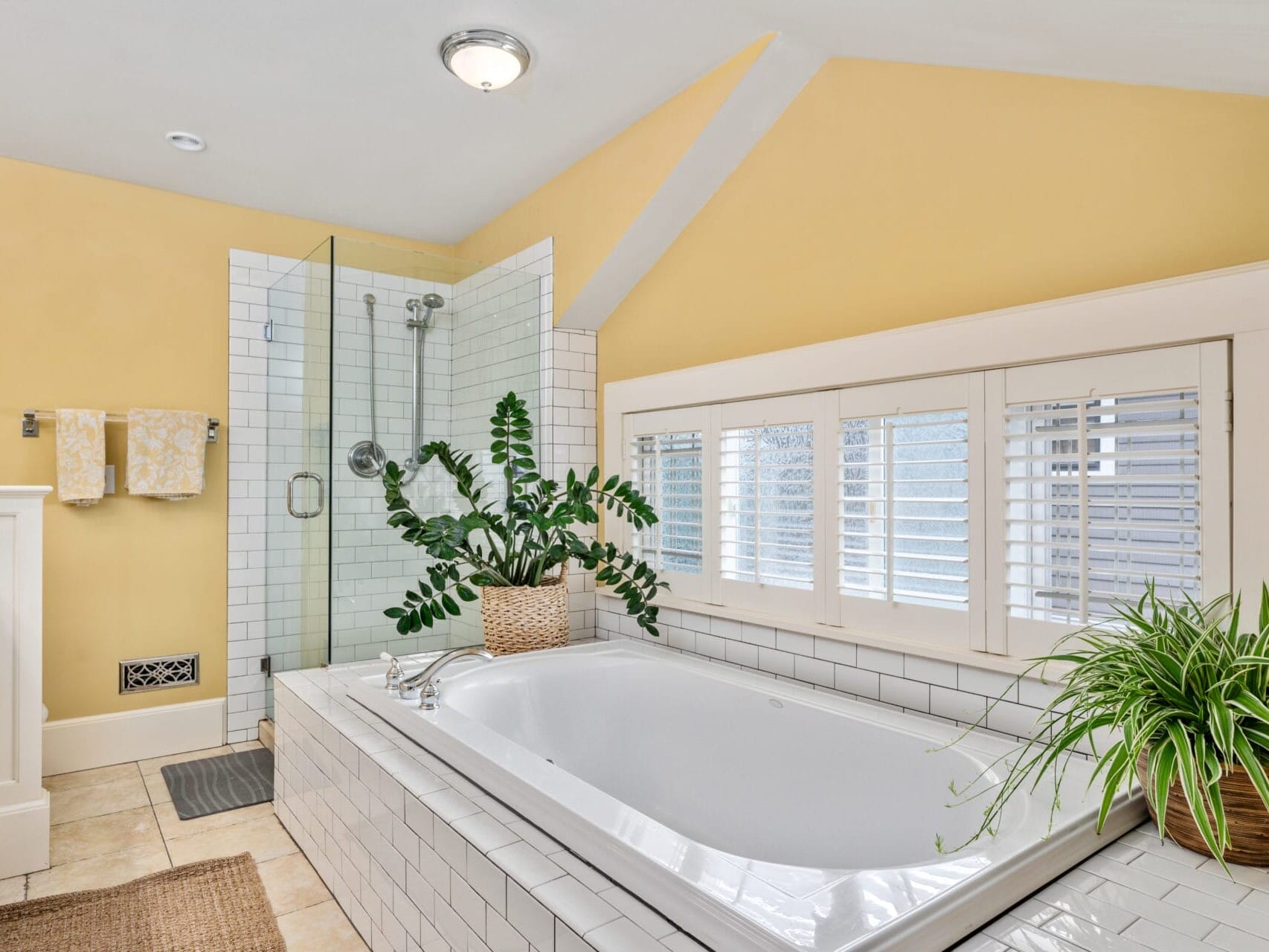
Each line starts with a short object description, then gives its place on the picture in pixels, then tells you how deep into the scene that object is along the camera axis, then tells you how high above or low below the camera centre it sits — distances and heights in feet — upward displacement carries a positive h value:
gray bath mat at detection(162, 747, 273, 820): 9.34 -4.07
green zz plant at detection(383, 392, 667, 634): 8.89 -0.69
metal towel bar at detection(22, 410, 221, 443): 9.93 +0.66
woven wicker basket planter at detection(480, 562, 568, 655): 9.14 -1.74
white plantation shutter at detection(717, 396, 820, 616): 7.80 -0.34
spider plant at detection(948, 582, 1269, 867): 3.84 -1.24
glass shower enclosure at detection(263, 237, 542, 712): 9.17 +0.87
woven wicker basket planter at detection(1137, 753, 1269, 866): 4.14 -1.87
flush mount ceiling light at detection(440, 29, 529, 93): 7.17 +3.99
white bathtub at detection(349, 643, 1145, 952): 3.65 -2.18
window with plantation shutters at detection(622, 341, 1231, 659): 5.22 -0.22
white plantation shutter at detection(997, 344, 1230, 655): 5.08 -0.11
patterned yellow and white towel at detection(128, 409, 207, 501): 10.40 +0.25
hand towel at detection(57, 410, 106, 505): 9.89 +0.19
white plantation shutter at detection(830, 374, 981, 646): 6.45 -0.32
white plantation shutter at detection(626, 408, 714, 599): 9.14 -0.18
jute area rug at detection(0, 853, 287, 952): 6.60 -4.08
